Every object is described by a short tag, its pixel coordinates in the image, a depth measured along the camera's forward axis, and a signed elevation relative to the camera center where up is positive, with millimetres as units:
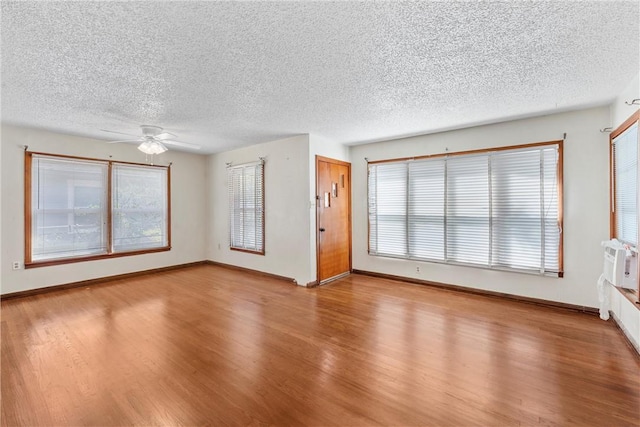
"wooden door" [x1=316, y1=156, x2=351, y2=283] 4773 -58
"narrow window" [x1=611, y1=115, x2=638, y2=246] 2555 +313
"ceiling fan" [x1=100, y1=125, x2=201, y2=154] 4027 +1238
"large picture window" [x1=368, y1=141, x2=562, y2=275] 3621 +82
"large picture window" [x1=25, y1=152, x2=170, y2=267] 4320 +110
